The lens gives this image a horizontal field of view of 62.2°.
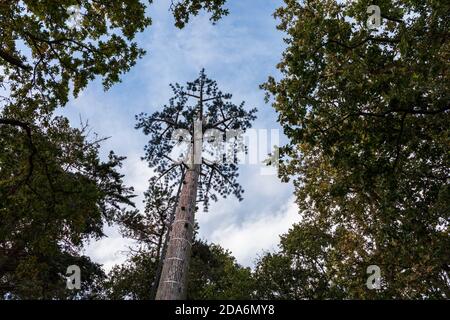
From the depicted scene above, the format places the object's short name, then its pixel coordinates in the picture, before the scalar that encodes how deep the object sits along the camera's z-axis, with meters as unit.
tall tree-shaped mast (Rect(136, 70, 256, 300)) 11.64
